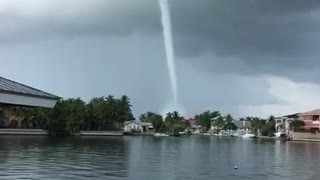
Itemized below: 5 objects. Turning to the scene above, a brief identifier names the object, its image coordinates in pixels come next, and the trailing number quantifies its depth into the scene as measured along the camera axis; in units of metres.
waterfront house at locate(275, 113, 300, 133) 182.79
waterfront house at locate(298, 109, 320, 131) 164.88
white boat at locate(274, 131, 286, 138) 182.12
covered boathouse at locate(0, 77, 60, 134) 33.78
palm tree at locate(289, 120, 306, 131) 167.75
